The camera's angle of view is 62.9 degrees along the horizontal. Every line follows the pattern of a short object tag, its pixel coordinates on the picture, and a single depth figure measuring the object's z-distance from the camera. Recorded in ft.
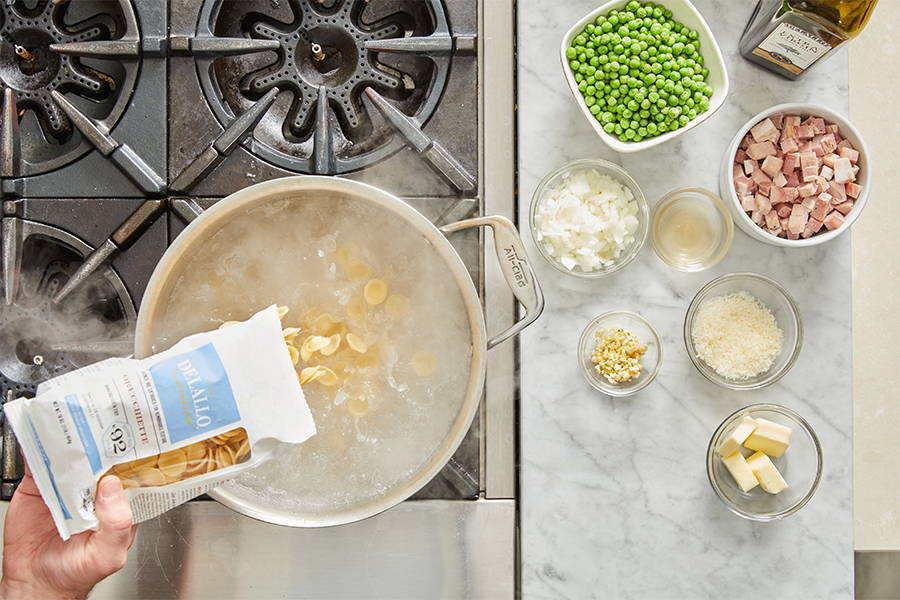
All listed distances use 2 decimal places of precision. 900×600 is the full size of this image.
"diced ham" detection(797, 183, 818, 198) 3.02
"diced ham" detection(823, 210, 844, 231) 3.05
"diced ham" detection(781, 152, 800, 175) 3.06
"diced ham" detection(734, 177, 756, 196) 3.11
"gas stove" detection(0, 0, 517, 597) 3.10
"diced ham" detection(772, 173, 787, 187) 3.08
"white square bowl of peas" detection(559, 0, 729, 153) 3.01
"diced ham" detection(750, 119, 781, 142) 3.07
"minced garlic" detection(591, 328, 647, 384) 3.12
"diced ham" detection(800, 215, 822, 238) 3.07
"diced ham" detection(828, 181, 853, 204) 3.04
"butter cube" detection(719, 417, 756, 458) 3.09
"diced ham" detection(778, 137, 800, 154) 3.08
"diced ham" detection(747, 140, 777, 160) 3.09
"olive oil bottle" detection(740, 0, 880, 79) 2.89
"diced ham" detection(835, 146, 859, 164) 3.06
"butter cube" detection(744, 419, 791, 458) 3.10
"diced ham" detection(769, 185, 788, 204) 3.07
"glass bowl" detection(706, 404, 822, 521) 3.11
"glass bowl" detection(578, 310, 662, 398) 3.16
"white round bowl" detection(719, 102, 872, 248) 3.04
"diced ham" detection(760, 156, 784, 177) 3.07
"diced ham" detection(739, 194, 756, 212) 3.10
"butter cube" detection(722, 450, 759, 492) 3.10
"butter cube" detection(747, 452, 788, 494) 3.10
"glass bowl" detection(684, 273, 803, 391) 3.13
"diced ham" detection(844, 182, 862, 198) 3.05
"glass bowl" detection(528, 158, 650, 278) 3.12
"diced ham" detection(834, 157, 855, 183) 3.04
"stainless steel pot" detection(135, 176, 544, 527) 2.62
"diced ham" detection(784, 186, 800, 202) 3.05
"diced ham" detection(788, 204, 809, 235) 3.05
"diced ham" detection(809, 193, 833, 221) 3.03
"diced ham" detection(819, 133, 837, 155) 3.06
